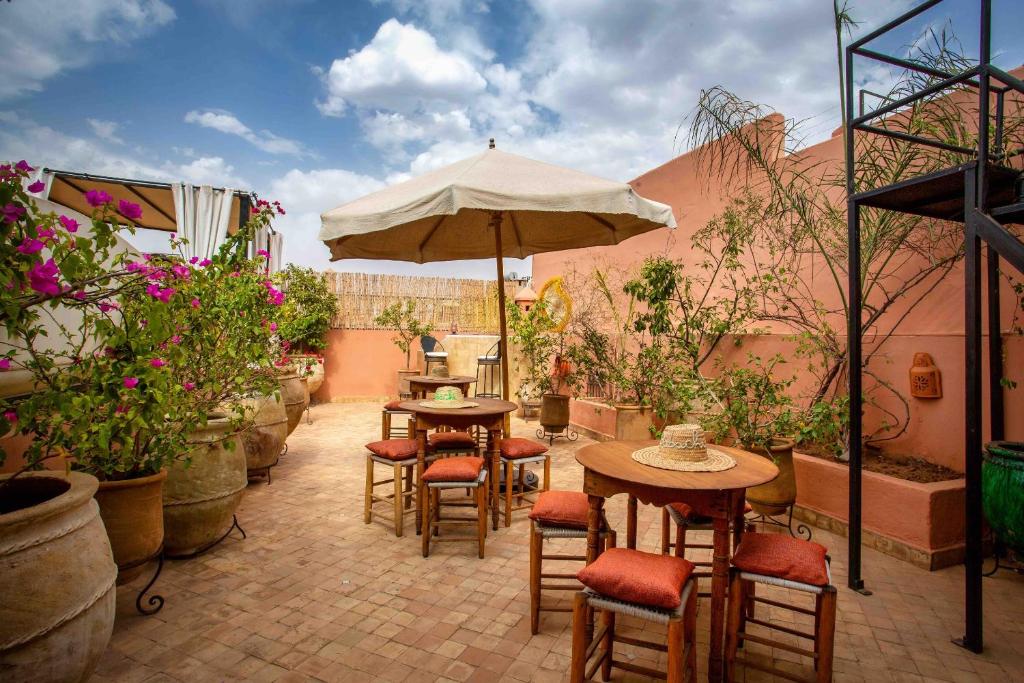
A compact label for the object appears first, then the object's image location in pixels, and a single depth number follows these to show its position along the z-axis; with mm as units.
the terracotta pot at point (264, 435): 4441
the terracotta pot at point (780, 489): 3705
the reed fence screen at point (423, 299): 10711
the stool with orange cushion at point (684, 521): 2484
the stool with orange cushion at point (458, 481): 3137
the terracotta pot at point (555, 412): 6430
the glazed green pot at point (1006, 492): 2584
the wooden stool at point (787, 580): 1894
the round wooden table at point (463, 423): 3426
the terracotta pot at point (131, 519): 2406
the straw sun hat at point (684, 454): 2195
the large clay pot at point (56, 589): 1516
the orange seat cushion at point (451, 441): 4023
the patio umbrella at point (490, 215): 3236
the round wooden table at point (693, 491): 1963
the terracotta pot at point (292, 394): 5211
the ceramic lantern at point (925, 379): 3617
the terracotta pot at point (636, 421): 5738
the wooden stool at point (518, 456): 3732
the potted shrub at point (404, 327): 10133
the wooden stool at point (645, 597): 1605
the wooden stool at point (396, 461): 3541
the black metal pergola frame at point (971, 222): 2326
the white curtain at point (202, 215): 6016
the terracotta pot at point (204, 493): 3035
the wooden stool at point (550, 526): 2387
